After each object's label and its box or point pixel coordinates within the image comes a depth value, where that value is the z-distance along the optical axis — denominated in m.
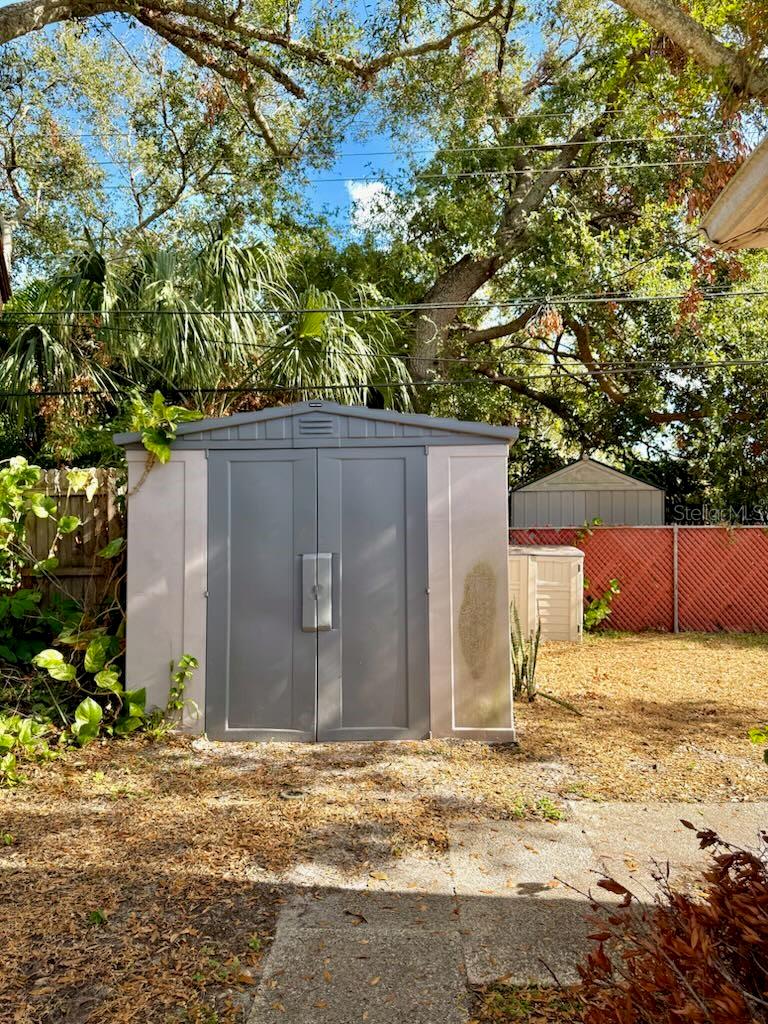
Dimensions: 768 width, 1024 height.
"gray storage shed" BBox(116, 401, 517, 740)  5.62
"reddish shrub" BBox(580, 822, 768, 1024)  1.46
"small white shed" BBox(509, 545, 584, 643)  9.82
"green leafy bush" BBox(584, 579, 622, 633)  11.61
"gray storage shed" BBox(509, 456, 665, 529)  12.95
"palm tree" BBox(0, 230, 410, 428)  8.35
